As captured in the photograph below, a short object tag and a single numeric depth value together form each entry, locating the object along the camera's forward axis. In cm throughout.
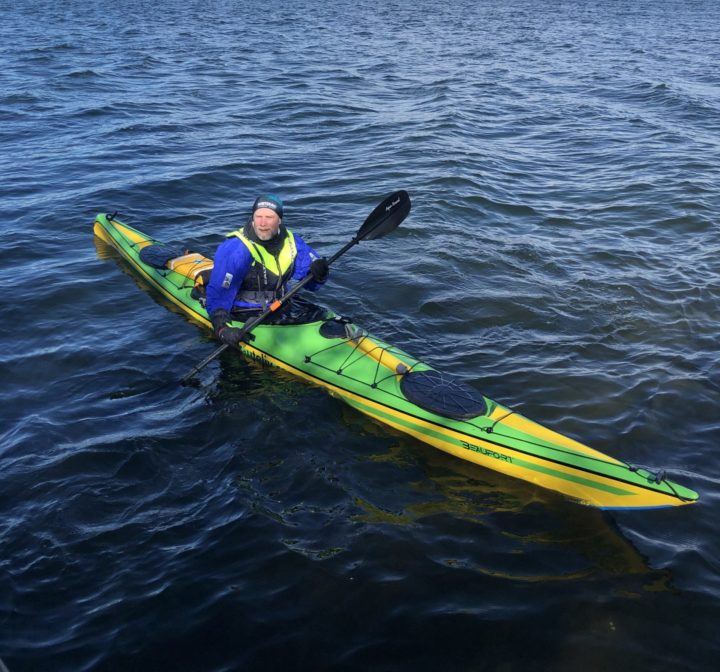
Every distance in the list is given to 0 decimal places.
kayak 500
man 631
